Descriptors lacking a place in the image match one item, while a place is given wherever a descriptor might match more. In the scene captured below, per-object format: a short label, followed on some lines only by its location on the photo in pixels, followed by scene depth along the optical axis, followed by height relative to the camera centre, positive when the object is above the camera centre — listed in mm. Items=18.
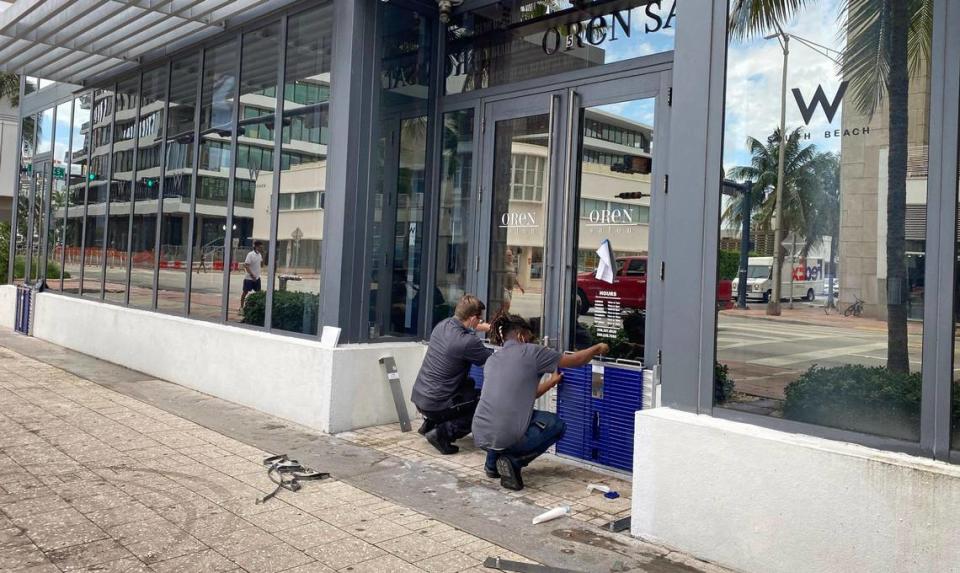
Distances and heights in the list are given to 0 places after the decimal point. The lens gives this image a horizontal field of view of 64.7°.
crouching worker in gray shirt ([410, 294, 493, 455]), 6309 -732
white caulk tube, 4730 -1391
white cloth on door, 6090 +266
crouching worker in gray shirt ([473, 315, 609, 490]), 5375 -823
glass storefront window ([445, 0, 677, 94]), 6070 +2261
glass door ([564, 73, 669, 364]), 5848 +664
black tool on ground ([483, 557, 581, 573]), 3924 -1427
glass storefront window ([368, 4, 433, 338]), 7496 +1144
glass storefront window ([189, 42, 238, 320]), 8922 +1195
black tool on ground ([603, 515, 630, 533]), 4594 -1396
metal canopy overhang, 8289 +3000
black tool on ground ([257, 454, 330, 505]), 5359 -1411
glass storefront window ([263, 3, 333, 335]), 7582 +1164
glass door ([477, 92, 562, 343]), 6562 +798
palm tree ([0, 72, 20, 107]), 33838 +8749
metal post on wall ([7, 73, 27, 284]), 14777 +1451
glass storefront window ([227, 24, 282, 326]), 8219 +1259
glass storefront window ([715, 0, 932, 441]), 3795 +503
